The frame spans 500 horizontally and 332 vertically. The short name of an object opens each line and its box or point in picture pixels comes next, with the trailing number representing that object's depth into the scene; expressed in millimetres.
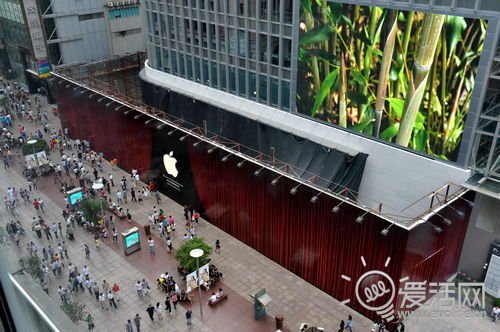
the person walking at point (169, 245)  26677
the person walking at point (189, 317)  21172
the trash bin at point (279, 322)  21000
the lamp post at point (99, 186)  28031
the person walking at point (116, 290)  22812
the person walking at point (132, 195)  32062
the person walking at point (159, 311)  21797
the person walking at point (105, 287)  23234
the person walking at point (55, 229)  27927
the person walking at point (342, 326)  20494
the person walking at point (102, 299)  22570
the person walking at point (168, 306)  22141
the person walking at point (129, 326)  20859
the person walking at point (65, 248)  26203
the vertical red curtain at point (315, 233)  20234
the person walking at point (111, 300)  22547
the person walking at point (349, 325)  20762
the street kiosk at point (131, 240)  26250
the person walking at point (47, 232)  27516
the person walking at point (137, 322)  21109
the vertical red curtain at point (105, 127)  33875
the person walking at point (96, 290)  22984
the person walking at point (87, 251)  26047
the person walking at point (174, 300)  22562
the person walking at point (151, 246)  26600
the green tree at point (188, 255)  23438
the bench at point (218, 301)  22720
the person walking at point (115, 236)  27891
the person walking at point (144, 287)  23266
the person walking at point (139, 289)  23062
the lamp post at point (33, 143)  34938
